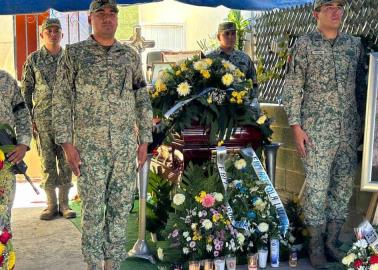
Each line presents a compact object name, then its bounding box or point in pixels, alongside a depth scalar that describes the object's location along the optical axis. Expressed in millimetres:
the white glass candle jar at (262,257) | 4457
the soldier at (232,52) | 6382
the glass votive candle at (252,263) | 4344
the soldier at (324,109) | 4324
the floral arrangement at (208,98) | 4812
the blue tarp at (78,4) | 4809
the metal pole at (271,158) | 5113
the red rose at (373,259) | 3309
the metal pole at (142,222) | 4887
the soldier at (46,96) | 6355
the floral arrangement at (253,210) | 4523
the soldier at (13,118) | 3836
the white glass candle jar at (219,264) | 4266
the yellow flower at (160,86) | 5098
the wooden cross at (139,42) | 9969
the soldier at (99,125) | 4012
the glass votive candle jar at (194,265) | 4246
